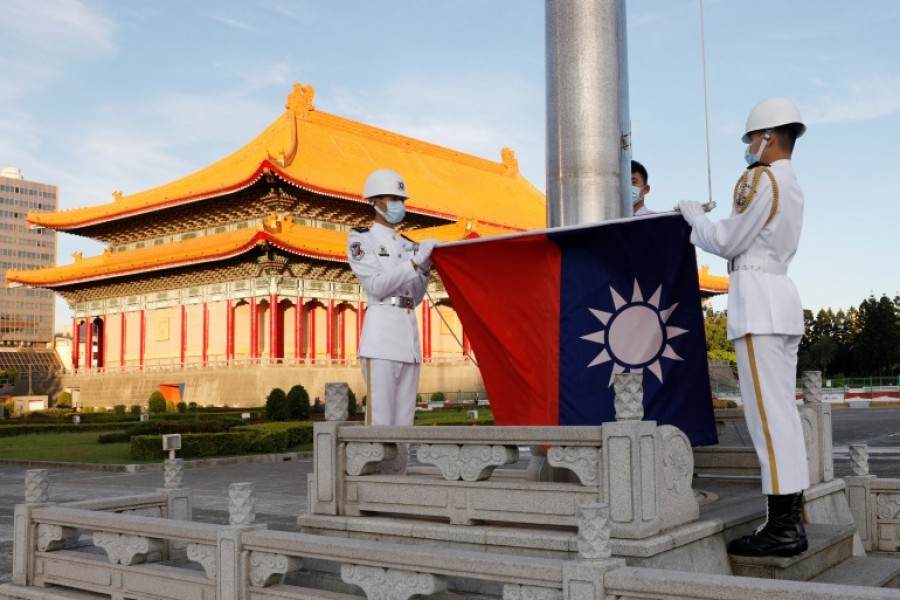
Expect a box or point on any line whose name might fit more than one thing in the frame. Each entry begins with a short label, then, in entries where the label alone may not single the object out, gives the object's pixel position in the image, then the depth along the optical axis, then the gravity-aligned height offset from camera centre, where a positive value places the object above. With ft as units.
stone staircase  14.66 -3.33
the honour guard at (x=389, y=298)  19.81 +1.83
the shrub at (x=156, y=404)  100.58 -2.42
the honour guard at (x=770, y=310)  14.99 +1.05
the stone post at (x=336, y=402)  17.47 -0.44
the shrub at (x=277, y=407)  80.28 -2.38
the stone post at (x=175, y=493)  20.72 -2.59
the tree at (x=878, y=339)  176.04 +6.34
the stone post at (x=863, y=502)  20.24 -2.98
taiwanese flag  17.62 +1.06
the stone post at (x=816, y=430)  19.69 -1.30
